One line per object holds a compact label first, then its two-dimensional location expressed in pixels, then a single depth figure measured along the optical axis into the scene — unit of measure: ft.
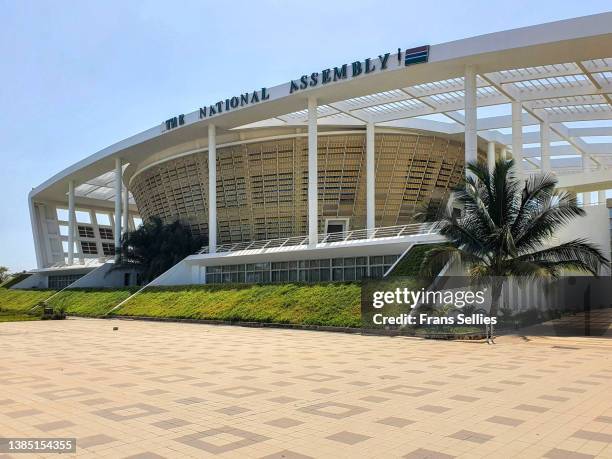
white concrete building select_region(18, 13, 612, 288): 82.84
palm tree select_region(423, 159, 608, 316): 60.59
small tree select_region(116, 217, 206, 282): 125.90
